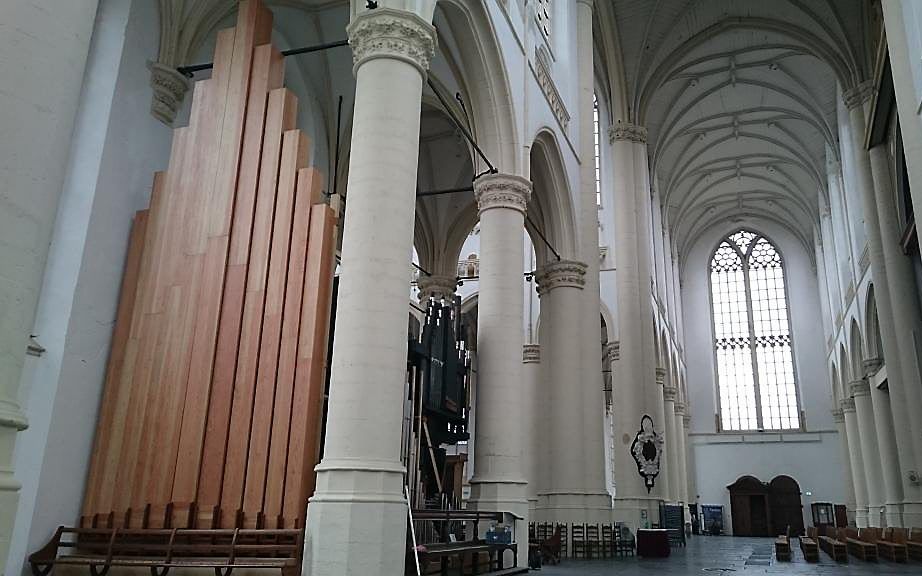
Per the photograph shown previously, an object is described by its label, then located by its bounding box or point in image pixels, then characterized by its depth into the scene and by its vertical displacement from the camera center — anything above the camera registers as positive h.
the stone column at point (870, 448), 22.97 +2.05
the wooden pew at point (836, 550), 12.99 -0.61
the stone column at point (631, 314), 16.98 +4.81
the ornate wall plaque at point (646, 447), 14.57 +1.19
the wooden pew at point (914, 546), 13.06 -0.49
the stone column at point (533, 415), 14.23 +1.87
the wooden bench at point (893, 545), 13.53 -0.52
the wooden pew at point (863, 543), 13.67 -0.50
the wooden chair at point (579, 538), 12.48 -0.50
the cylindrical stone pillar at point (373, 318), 6.08 +1.60
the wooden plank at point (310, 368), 6.73 +1.22
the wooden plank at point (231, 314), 6.96 +1.79
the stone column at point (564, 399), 12.65 +1.82
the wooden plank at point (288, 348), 6.77 +1.42
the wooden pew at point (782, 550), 12.80 -0.63
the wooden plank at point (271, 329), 6.84 +1.62
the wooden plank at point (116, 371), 7.26 +1.22
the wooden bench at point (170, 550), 6.27 -0.47
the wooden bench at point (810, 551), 13.06 -0.64
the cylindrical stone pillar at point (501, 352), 9.45 +1.97
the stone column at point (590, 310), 12.87 +3.58
